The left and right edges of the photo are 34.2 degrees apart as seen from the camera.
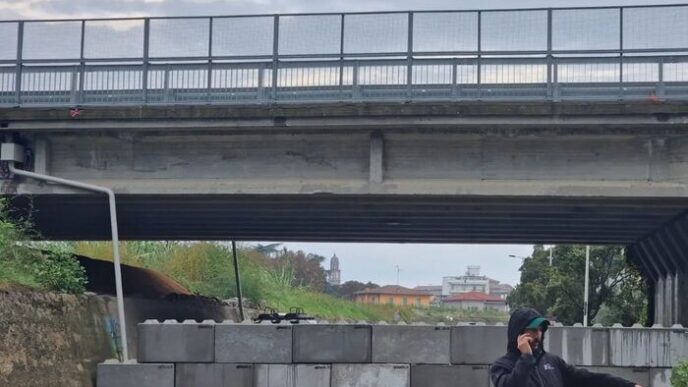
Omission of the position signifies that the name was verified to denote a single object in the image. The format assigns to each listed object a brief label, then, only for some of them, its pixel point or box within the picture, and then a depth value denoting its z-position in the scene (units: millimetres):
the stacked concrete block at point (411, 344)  19344
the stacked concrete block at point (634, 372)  19406
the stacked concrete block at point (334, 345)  19516
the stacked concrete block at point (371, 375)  19297
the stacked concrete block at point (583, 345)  19375
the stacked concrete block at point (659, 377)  19406
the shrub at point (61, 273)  20984
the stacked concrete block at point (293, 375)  19359
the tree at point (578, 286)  53375
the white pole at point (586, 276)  49631
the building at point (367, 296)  172950
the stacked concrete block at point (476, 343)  19188
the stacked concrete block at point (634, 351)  19406
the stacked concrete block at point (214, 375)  19344
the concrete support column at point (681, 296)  26484
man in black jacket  6625
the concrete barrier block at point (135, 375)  19375
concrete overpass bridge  20641
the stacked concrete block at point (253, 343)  19500
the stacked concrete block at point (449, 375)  19141
